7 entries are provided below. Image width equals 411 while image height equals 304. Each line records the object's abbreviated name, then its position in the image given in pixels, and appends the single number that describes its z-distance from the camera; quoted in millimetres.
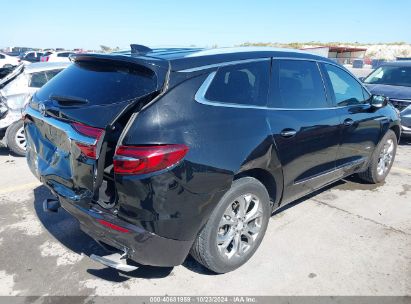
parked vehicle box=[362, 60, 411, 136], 7406
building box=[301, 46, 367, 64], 45781
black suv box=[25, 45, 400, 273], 2350
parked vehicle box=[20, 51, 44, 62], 23711
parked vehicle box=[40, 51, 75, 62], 19375
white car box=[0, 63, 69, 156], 6090
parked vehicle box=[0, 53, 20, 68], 20231
